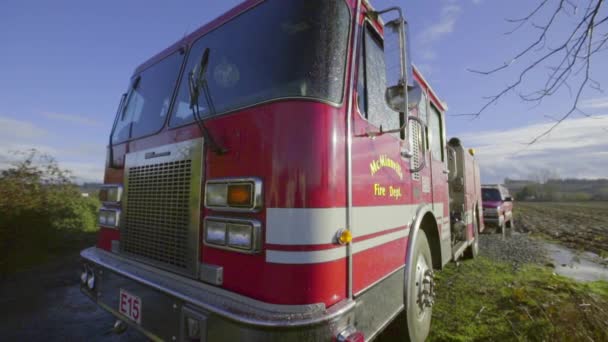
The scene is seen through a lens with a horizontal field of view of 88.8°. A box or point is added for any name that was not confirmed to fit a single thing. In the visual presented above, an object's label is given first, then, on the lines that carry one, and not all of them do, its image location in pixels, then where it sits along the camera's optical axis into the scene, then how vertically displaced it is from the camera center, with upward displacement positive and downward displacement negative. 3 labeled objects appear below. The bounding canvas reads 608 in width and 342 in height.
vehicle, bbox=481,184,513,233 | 11.41 -0.17
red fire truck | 1.52 +0.06
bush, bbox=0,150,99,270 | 5.36 -0.31
